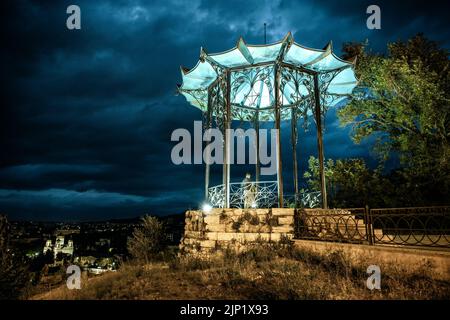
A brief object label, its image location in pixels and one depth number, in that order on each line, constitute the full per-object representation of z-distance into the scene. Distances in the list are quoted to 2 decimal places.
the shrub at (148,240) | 10.92
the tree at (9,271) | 7.86
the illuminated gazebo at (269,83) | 10.48
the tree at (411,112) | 12.52
